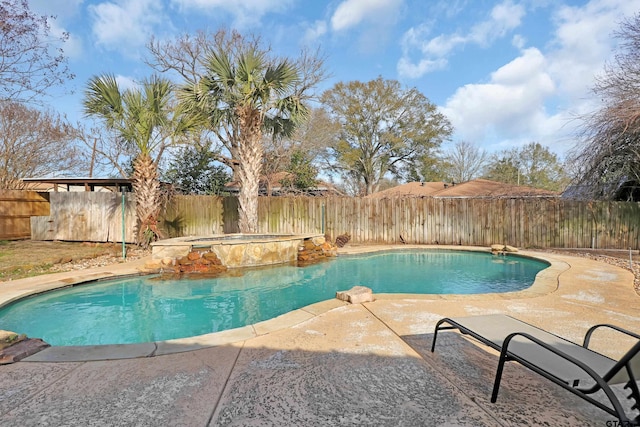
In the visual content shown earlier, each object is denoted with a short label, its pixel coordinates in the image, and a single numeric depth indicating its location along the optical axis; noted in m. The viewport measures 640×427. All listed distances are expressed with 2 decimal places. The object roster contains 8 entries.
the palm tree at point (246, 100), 9.02
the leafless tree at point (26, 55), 8.35
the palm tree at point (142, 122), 8.45
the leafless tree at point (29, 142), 13.89
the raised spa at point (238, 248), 7.41
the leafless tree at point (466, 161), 29.86
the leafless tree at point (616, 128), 8.62
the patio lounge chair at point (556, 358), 1.54
